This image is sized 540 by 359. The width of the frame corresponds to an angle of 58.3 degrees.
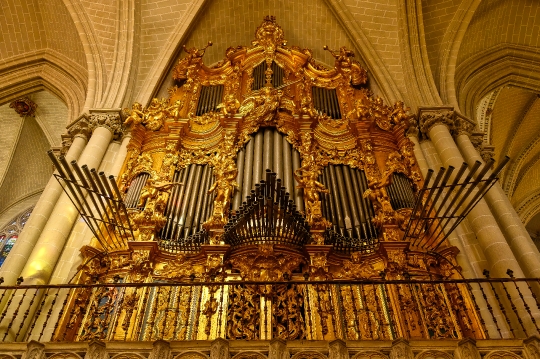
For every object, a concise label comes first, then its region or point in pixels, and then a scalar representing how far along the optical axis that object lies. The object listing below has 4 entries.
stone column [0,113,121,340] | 7.92
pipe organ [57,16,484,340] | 7.43
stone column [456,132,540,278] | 7.96
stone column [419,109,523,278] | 7.84
